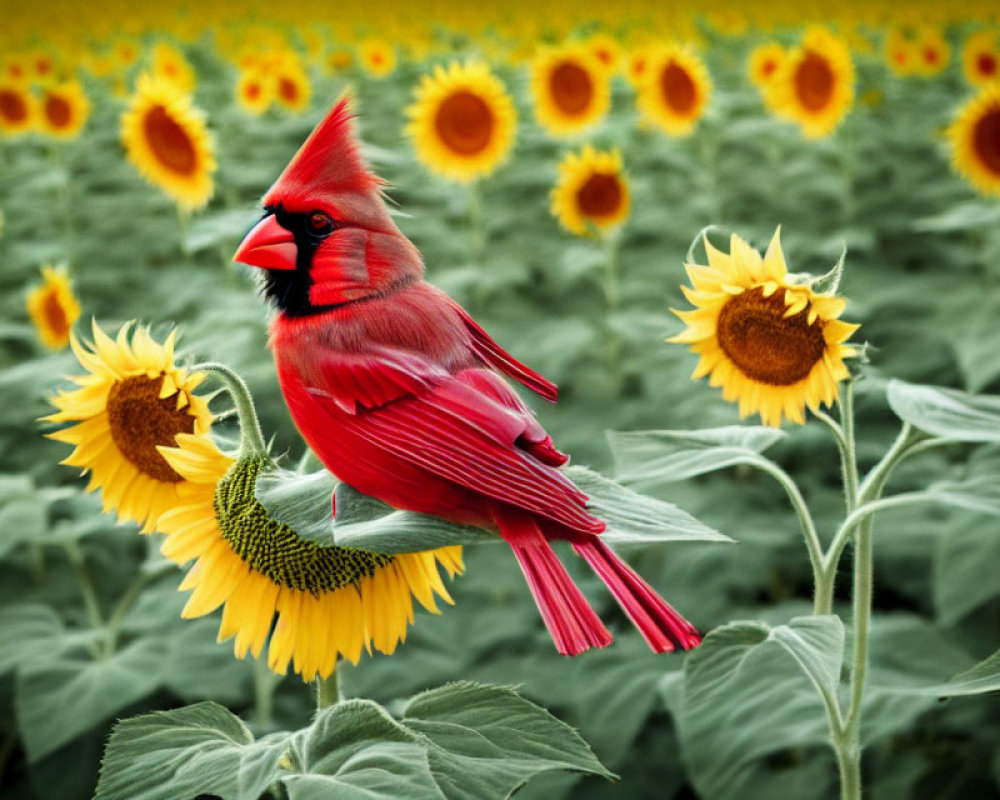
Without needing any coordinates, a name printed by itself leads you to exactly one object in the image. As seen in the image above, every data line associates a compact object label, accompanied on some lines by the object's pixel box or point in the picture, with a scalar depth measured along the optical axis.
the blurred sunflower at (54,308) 1.51
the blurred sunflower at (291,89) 2.58
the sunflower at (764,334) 0.57
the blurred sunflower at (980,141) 2.01
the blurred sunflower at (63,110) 2.52
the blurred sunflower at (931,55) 3.47
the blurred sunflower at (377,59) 3.30
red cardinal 0.37
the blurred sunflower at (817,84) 2.32
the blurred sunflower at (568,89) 2.32
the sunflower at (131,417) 0.53
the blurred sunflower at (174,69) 2.63
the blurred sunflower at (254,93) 2.46
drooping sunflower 0.49
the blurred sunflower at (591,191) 1.82
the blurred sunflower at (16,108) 2.61
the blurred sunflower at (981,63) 2.82
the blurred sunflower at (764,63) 2.72
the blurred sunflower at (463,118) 1.84
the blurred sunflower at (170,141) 1.31
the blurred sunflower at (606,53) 2.71
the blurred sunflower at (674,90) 2.26
